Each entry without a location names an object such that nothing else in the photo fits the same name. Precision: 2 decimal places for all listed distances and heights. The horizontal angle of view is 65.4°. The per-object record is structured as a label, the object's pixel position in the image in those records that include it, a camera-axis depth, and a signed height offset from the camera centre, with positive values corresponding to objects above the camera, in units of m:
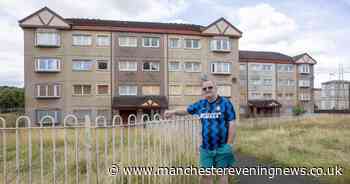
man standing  3.96 -0.51
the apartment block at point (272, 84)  44.41 +1.68
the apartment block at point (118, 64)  29.12 +3.54
